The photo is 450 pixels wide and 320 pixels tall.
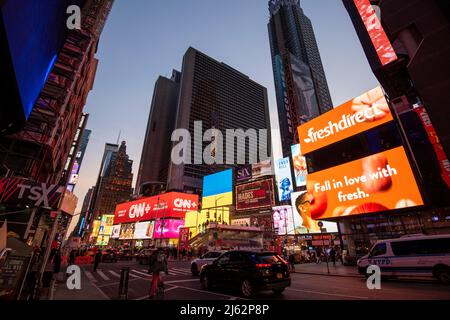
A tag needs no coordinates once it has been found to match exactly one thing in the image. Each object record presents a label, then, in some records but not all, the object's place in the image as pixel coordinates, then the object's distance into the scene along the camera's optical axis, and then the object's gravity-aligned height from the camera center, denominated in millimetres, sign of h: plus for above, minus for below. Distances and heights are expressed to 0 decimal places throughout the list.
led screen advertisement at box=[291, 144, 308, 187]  47622 +16954
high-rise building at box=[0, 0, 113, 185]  19781 +13623
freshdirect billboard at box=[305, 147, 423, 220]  18562 +5590
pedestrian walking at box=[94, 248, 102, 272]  18172 -969
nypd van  10852 -440
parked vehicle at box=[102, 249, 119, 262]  29344 -1300
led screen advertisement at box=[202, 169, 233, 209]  62469 +16573
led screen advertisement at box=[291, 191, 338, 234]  42691 +6336
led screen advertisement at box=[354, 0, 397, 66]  20531 +20102
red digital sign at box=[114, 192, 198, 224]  63059 +12008
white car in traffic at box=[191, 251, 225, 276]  15041 -889
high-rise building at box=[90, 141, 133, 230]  159250 +44230
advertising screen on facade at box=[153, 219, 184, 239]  59856 +4762
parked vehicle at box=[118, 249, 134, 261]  34616 -1366
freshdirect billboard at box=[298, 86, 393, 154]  22089 +13711
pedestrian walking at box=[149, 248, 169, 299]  8102 -700
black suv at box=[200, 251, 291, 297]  7859 -923
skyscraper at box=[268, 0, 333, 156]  68000 +83684
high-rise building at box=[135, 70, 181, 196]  126938 +67337
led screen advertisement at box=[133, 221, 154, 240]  64875 +4938
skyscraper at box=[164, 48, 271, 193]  105625 +75742
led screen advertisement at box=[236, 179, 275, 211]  53156 +12587
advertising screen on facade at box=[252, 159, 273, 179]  60312 +20710
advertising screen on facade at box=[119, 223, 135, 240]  73312 +5144
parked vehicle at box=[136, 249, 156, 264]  25191 -1307
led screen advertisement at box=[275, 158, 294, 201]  53312 +16291
